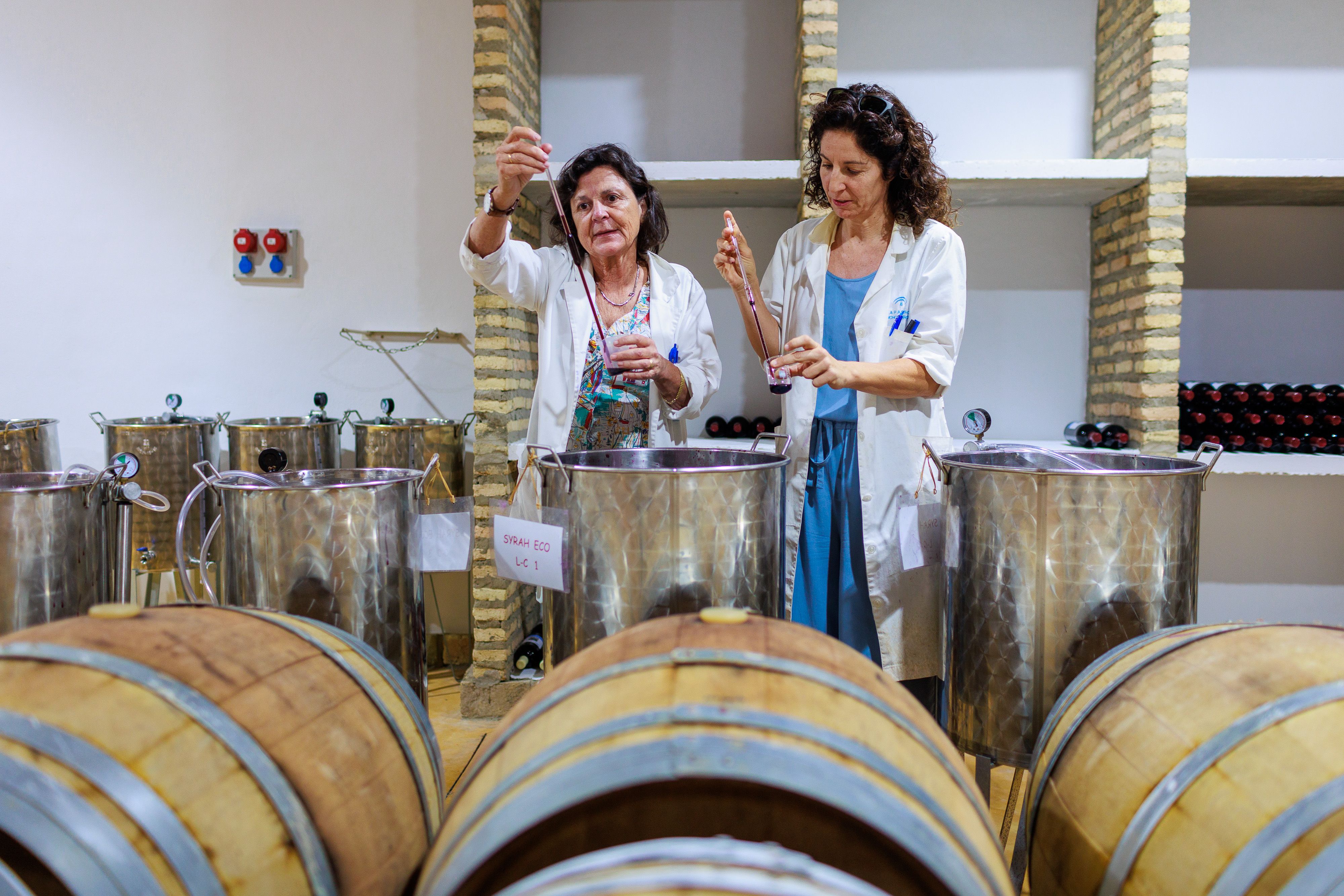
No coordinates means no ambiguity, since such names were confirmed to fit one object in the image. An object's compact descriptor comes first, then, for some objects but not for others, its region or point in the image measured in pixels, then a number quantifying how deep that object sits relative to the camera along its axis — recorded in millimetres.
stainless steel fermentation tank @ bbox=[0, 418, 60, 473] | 2895
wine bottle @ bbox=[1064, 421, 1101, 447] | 3107
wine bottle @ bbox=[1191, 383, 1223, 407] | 3096
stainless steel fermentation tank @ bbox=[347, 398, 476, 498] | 3160
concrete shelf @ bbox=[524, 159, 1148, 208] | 2895
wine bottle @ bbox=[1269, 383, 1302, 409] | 3012
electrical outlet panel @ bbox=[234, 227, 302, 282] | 3633
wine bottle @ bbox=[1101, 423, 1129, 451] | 3070
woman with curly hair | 1846
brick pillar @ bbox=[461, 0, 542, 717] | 2873
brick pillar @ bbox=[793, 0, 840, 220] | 2920
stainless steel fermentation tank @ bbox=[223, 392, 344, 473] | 3088
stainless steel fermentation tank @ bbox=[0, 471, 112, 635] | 1396
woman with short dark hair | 2162
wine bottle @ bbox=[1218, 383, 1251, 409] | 3053
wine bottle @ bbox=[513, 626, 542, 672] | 3092
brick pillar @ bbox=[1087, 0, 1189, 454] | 2861
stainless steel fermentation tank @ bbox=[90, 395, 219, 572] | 2930
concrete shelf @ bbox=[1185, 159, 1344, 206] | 2881
